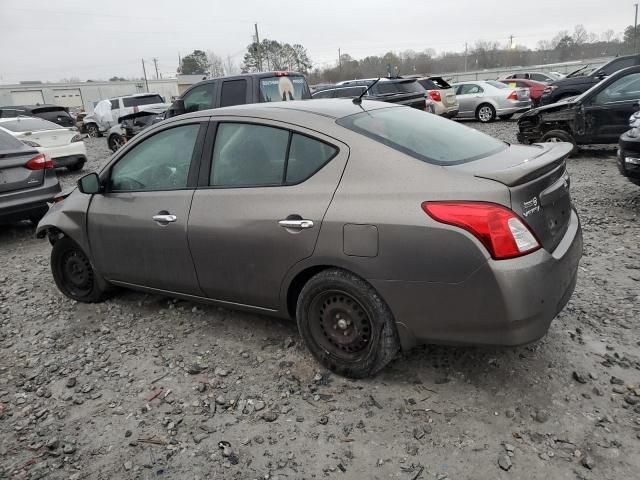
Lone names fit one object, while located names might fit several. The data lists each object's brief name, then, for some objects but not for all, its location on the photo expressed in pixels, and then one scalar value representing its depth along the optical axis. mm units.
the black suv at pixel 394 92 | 12208
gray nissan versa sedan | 2492
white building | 50500
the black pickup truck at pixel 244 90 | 8820
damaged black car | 8586
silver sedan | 16234
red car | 19000
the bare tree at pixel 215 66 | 79250
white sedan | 10992
